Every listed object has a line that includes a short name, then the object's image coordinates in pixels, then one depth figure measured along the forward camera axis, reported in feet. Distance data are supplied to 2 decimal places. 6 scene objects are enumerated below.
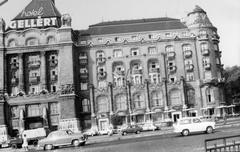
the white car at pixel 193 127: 110.01
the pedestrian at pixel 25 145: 117.27
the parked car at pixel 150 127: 177.95
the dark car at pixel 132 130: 163.46
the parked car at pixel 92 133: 189.81
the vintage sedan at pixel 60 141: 109.40
